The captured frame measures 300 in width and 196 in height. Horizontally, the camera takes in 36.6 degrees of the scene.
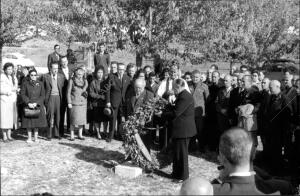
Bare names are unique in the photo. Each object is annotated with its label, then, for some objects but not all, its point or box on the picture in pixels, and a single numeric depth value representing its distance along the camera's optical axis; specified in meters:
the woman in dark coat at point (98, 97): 10.76
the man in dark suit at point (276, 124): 8.69
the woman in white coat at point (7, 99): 10.20
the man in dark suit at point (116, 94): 10.67
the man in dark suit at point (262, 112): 9.04
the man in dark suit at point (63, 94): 10.84
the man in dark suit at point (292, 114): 8.63
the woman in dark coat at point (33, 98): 10.22
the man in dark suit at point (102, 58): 13.05
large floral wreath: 8.28
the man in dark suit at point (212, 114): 10.14
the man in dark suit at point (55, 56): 13.48
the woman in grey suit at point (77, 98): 10.58
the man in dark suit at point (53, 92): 10.52
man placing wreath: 7.83
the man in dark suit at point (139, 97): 8.82
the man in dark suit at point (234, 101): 9.25
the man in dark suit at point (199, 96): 9.86
